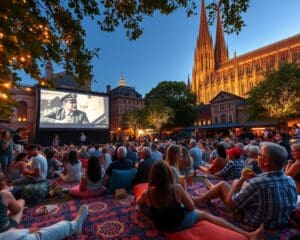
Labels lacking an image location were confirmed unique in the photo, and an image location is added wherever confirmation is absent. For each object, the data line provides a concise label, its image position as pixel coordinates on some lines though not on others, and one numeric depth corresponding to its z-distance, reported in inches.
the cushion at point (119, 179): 220.7
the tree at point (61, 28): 109.8
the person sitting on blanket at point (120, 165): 226.5
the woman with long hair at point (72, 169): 278.2
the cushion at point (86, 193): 216.4
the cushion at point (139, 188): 185.0
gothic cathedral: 2505.0
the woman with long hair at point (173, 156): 187.3
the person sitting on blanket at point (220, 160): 245.8
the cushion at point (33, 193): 200.4
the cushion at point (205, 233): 102.2
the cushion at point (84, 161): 397.2
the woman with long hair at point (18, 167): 240.4
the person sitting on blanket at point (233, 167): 218.2
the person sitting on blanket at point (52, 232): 91.7
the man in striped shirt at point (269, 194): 113.5
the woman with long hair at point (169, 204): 106.7
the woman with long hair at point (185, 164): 233.9
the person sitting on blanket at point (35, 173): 219.1
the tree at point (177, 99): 1715.1
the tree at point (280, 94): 1037.2
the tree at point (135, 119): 1668.8
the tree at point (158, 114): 1517.0
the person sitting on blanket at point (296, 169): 164.6
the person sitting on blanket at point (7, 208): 109.2
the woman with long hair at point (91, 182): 216.8
